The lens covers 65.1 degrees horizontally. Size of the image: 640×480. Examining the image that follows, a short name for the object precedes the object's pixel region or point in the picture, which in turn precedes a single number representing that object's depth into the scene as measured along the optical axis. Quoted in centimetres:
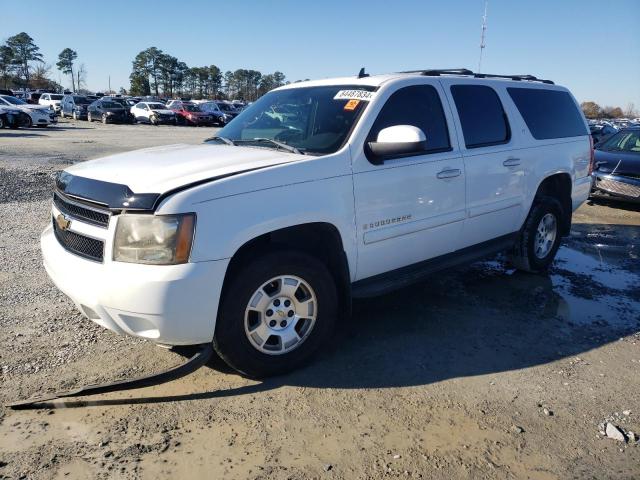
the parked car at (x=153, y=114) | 3619
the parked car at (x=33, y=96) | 4988
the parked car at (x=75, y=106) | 3803
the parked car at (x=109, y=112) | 3438
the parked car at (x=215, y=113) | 3788
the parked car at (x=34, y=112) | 2531
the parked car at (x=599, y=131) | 1866
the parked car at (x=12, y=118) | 2359
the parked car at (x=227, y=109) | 4203
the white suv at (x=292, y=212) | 279
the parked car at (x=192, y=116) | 3697
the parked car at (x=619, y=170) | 932
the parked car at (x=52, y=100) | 4203
